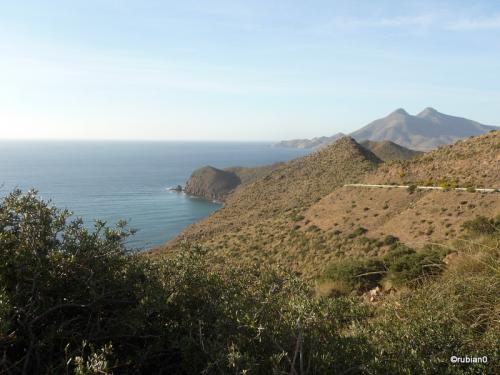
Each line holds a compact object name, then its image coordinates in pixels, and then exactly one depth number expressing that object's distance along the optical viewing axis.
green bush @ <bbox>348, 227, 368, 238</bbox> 32.56
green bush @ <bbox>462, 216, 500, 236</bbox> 21.17
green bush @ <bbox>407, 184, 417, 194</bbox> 39.47
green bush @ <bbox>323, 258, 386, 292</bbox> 17.38
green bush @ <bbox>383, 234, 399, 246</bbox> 28.10
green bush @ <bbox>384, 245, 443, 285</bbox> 14.07
